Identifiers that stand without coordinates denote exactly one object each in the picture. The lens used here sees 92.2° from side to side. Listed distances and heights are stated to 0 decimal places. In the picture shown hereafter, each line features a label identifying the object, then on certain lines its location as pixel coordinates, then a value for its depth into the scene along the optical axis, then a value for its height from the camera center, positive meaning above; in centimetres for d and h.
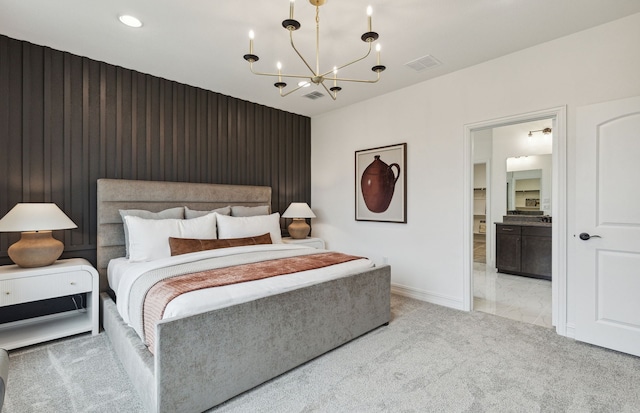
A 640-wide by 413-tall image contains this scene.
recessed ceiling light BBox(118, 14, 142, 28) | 244 +148
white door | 238 -15
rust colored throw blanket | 185 -52
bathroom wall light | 526 +130
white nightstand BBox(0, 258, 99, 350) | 239 -73
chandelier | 177 +103
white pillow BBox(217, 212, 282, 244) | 344 -26
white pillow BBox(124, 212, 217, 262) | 286 -30
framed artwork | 394 +29
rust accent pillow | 289 -39
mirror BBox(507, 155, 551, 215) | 539 +38
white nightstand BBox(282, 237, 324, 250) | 438 -52
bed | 162 -85
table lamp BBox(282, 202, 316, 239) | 454 -16
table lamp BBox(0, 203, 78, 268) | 240 -20
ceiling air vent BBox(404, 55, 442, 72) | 312 +149
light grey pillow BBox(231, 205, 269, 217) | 391 -8
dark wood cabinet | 466 -69
